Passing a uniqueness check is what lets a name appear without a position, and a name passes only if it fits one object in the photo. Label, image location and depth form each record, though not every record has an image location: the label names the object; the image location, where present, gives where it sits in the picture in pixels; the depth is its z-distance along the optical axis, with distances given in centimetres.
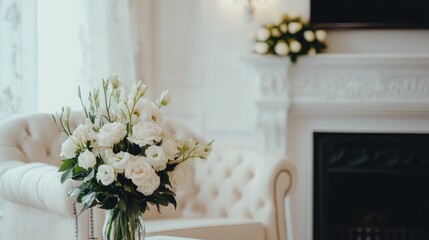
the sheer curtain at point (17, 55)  332
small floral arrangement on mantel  439
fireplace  441
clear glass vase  199
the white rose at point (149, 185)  193
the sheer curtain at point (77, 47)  373
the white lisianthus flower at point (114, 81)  199
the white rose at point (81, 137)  195
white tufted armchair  284
